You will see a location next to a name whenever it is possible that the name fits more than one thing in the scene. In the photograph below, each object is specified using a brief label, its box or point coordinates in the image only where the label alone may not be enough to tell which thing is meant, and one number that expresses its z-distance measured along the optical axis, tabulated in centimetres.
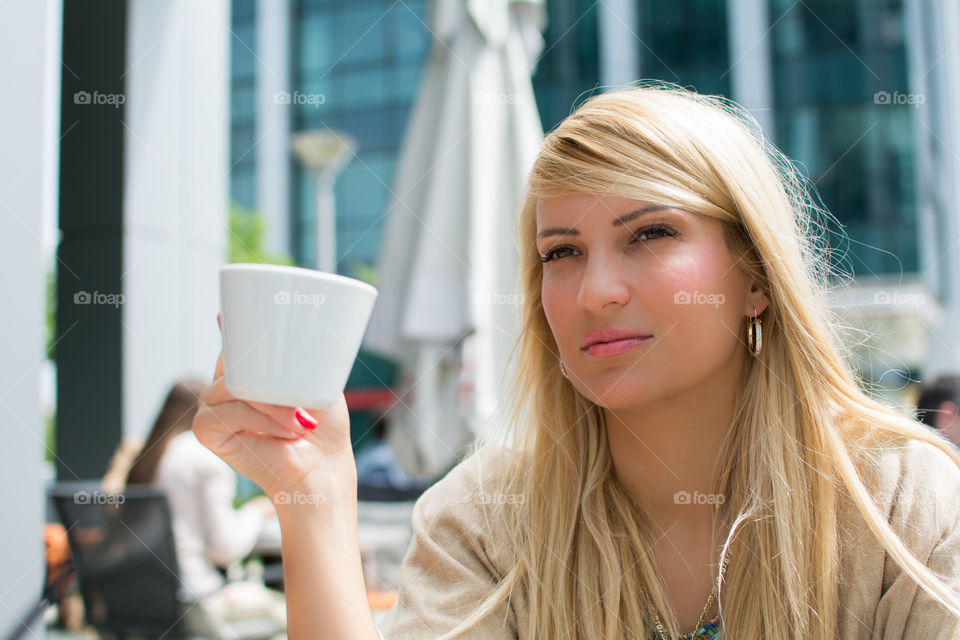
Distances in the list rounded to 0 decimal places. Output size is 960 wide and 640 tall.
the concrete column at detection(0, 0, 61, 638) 284
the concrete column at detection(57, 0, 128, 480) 455
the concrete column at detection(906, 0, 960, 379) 793
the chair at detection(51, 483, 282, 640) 277
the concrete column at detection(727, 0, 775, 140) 1684
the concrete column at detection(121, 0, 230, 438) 461
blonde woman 121
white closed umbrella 376
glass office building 1688
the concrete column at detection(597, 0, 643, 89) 1600
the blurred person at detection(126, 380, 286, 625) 357
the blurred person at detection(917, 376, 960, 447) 359
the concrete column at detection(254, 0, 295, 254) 2495
